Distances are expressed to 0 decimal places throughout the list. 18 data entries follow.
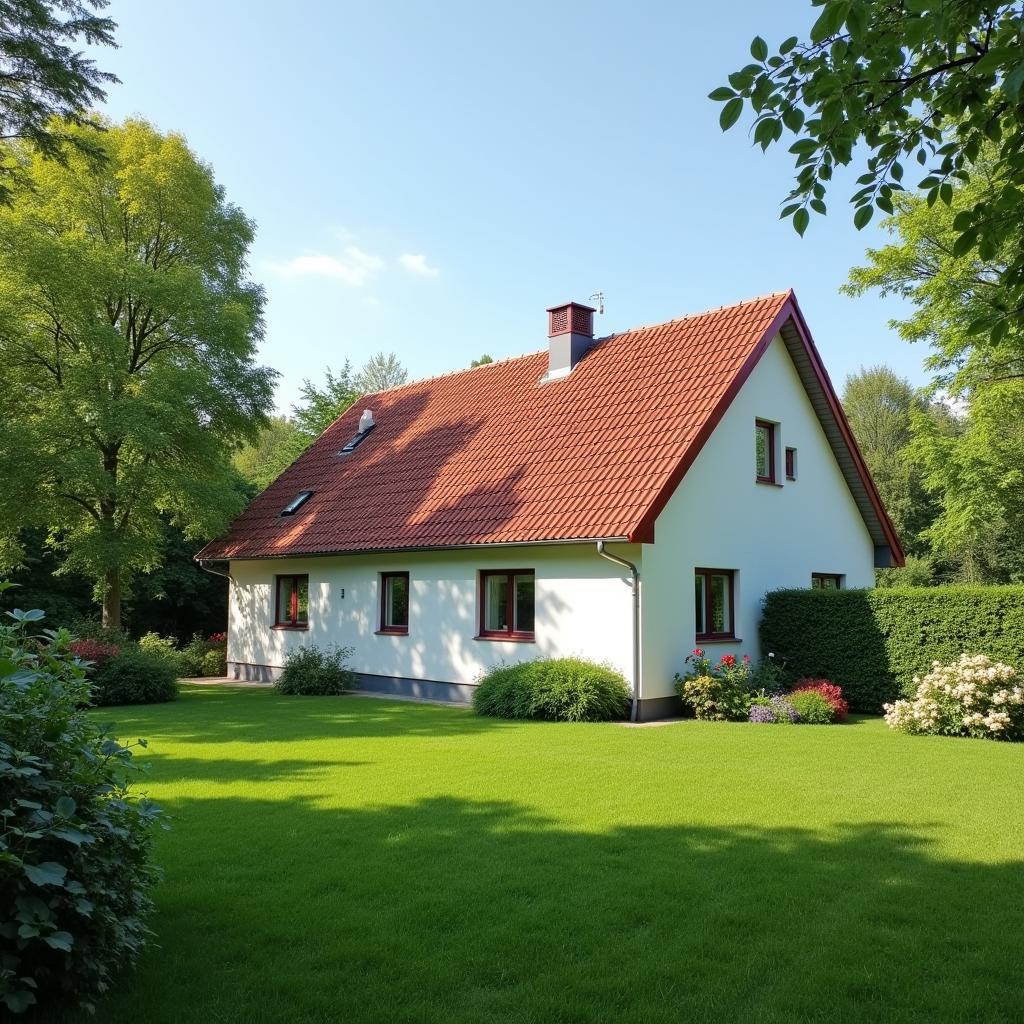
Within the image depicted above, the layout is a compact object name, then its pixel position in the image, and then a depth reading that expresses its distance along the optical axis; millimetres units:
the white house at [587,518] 15031
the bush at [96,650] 17219
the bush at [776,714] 14062
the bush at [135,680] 17250
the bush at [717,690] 14445
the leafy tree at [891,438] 44875
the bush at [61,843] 3387
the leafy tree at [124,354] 19062
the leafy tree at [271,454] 42000
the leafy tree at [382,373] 54594
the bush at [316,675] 18625
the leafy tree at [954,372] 21750
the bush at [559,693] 14008
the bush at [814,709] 14055
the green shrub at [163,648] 21875
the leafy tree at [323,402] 42656
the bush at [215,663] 24312
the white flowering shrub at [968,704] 12528
